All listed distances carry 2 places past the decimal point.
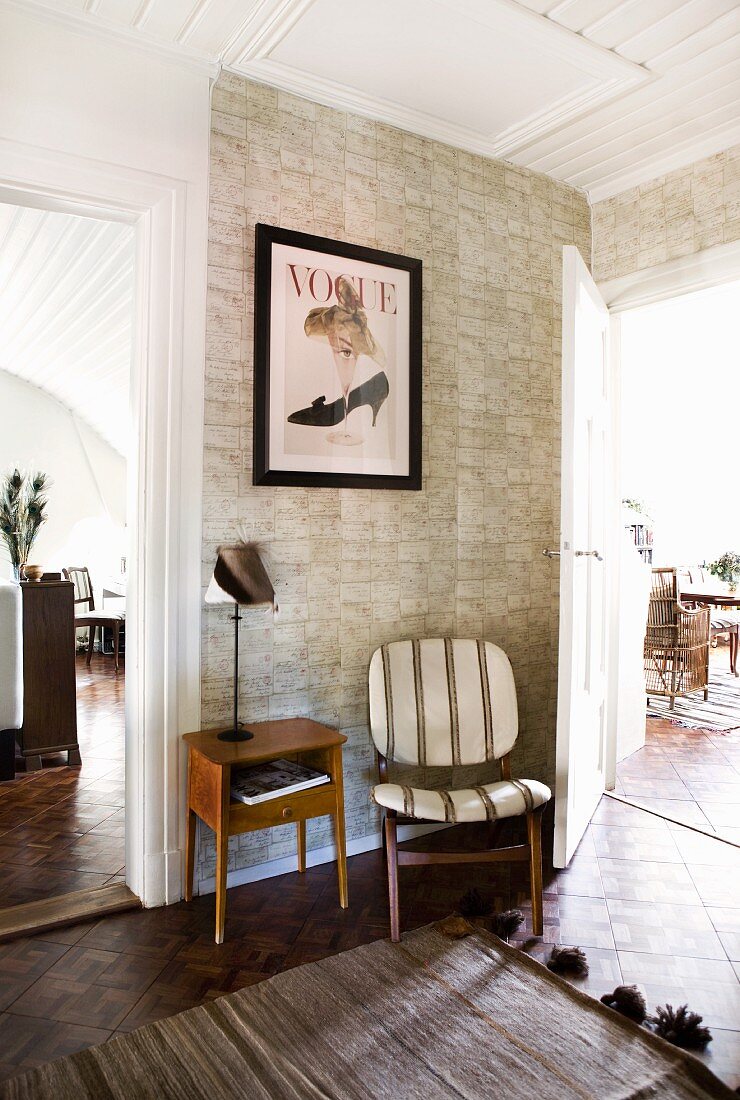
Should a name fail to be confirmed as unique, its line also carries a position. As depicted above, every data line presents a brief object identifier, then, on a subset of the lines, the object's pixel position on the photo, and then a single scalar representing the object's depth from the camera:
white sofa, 3.99
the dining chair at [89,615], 7.21
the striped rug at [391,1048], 1.83
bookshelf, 8.44
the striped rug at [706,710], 5.34
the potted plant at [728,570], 7.99
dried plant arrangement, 5.82
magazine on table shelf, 2.53
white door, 2.97
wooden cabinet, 4.22
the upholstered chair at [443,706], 2.96
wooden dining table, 7.10
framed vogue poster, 2.93
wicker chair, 5.76
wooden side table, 2.46
